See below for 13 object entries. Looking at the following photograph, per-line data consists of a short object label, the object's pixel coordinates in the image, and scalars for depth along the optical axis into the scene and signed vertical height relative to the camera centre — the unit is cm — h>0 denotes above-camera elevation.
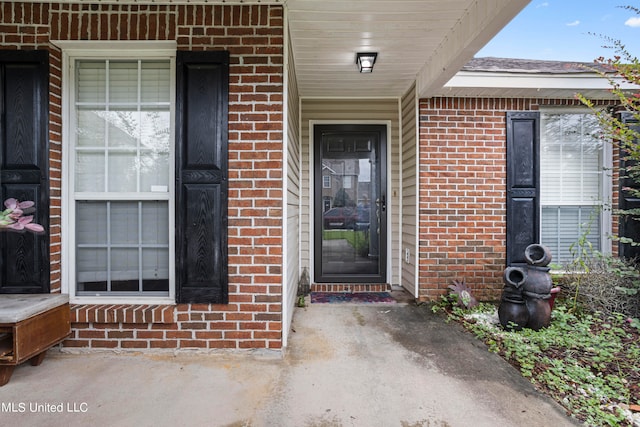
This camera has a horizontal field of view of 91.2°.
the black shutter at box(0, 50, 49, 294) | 225 +29
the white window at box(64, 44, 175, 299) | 236 +28
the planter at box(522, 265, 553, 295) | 275 -61
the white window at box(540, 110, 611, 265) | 374 +41
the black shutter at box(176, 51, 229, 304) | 228 +18
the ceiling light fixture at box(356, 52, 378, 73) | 294 +145
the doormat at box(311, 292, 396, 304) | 358 -101
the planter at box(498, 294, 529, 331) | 275 -89
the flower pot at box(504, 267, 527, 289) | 278 -58
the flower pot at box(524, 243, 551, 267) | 282 -39
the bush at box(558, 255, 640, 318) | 306 -73
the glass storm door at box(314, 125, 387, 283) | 409 +12
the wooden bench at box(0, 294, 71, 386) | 184 -73
